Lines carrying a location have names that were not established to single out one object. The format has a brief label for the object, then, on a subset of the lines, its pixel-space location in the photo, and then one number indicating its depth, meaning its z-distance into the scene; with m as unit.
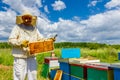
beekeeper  1.82
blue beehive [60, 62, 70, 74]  2.17
